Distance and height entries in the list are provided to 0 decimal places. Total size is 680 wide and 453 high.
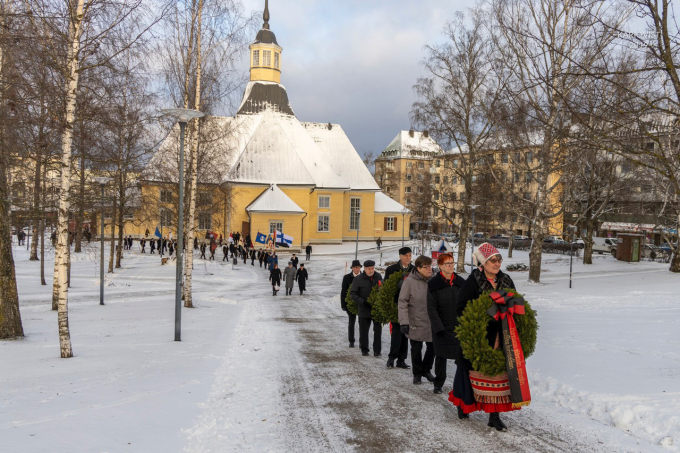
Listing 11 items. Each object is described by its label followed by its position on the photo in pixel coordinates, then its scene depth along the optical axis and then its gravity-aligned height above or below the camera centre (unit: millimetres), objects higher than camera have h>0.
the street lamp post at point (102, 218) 15765 +357
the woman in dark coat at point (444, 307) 6273 -916
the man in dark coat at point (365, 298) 9148 -1200
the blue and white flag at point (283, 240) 34941 -536
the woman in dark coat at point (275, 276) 19719 -1772
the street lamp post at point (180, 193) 10391 +806
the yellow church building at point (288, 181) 43000 +5002
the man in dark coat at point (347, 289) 10188 -1216
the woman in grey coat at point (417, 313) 7158 -1136
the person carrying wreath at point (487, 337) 5168 -1048
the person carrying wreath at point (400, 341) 8258 -1799
